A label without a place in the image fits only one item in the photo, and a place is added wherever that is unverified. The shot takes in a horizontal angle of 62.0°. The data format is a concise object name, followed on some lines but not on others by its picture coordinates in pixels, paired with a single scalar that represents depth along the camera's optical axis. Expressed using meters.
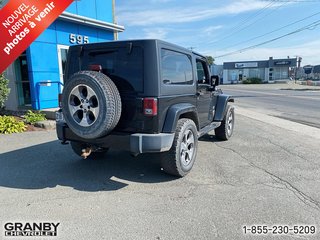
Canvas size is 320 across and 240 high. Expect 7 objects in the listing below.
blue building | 9.92
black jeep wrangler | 3.58
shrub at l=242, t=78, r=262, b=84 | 64.04
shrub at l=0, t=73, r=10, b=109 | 8.27
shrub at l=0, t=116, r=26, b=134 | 7.54
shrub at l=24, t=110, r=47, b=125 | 8.35
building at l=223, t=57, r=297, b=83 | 71.12
